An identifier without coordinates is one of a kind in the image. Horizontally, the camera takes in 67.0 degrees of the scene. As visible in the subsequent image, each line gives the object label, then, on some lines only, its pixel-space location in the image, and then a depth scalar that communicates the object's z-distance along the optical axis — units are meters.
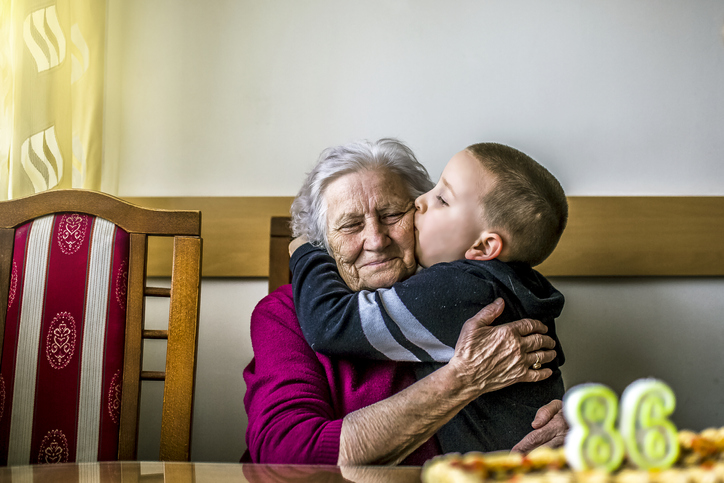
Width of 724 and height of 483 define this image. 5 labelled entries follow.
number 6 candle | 0.49
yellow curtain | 1.48
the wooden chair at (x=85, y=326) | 1.25
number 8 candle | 0.48
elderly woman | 1.04
